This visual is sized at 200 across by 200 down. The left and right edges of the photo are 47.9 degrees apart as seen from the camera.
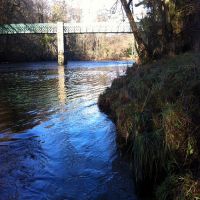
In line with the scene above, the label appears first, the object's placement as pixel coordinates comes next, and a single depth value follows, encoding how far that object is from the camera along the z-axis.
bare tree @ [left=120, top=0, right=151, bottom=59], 10.56
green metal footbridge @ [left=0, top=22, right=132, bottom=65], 30.00
